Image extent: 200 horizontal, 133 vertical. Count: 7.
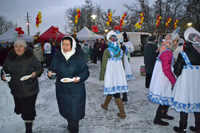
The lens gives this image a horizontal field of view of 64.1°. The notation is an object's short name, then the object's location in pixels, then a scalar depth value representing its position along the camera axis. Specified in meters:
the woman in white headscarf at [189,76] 2.81
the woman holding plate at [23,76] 3.03
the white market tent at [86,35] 17.03
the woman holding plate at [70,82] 2.74
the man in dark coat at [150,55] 5.76
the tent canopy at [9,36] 14.31
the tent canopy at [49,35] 14.97
